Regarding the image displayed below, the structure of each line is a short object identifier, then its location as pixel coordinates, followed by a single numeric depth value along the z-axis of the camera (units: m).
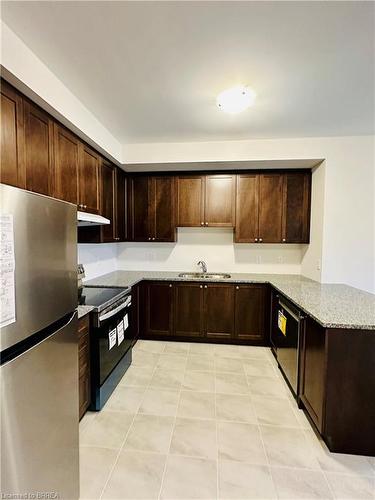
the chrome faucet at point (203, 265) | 3.91
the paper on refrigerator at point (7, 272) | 0.84
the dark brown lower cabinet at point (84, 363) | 1.94
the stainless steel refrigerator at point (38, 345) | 0.87
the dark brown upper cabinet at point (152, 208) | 3.67
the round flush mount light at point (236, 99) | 2.02
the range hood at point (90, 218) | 1.96
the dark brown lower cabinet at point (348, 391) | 1.72
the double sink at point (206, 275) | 3.78
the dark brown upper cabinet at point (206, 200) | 3.57
